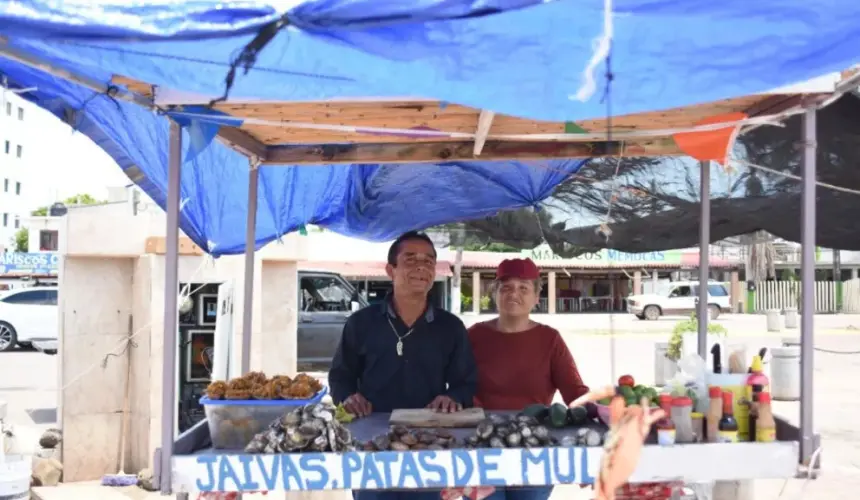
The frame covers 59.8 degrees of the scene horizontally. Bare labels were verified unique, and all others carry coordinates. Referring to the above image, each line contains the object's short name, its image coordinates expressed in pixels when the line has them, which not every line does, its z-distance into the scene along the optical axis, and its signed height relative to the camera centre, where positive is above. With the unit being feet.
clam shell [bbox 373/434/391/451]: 8.70 -1.90
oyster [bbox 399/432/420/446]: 8.70 -1.85
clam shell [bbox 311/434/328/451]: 8.50 -1.86
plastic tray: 9.14 -1.72
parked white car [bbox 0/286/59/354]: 61.46 -3.29
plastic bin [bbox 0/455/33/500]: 15.96 -4.39
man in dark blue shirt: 11.52 -1.06
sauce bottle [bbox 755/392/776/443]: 8.77 -1.64
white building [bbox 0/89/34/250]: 175.32 +24.16
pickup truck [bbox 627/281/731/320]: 102.12 -2.36
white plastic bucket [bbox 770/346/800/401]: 35.60 -4.28
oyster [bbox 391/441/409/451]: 8.62 -1.92
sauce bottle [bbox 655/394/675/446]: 8.71 -1.72
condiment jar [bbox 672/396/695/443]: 8.84 -1.60
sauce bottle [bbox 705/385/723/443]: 8.89 -1.58
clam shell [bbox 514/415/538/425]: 9.09 -1.68
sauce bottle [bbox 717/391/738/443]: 8.84 -1.72
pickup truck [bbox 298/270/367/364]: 41.88 -1.76
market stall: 6.40 +1.90
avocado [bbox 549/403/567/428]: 9.79 -1.75
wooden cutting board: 9.85 -1.83
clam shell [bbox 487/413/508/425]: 9.10 -1.70
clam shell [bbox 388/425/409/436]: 8.93 -1.79
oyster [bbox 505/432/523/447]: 8.68 -1.83
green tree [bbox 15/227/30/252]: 173.62 +8.33
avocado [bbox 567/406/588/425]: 10.08 -1.79
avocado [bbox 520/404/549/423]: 10.14 -1.77
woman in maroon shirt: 11.98 -1.20
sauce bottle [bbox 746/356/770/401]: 9.20 -1.17
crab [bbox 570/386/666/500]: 7.41 -1.69
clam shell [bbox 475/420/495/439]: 8.84 -1.76
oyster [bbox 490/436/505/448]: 8.67 -1.87
